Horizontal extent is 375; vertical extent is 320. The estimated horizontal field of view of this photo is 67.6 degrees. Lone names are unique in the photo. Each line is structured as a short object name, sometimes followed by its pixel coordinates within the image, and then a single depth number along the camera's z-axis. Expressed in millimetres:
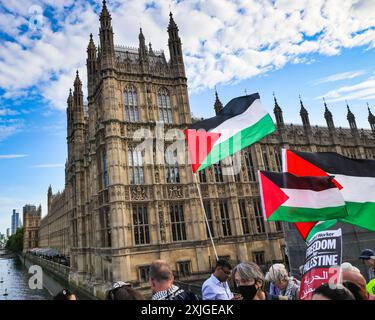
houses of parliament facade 23172
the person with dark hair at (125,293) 3863
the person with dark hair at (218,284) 5086
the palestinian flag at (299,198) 7129
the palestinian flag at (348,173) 7492
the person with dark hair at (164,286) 3781
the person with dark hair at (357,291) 4072
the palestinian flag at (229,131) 9500
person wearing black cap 6409
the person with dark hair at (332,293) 3111
